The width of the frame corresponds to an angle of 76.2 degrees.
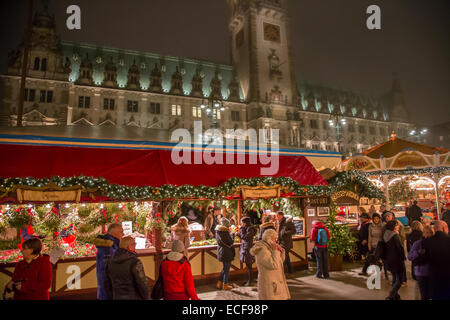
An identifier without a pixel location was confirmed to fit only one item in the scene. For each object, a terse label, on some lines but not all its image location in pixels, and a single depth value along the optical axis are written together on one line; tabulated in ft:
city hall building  118.11
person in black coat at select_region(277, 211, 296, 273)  27.43
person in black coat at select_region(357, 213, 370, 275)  28.78
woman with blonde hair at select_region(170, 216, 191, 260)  23.24
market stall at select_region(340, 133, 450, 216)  48.42
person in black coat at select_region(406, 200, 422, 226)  40.93
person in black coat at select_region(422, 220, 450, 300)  15.61
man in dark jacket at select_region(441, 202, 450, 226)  31.99
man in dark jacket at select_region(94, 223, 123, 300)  16.89
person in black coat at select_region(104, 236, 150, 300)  12.24
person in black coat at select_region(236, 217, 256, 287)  24.71
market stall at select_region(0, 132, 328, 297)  21.50
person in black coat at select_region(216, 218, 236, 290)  23.76
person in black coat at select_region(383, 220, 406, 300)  19.86
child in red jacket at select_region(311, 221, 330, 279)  26.99
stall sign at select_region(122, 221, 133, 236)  27.43
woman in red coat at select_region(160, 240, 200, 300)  12.92
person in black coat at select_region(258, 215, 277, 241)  22.12
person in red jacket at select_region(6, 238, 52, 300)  12.94
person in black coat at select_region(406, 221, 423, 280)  22.35
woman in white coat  15.47
